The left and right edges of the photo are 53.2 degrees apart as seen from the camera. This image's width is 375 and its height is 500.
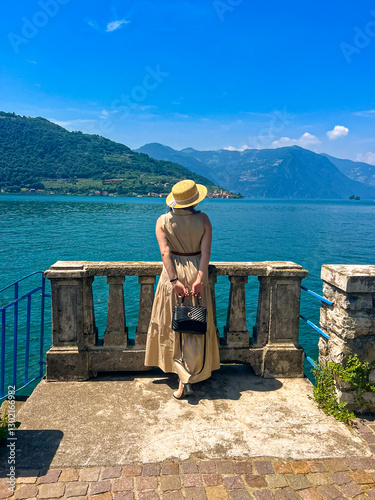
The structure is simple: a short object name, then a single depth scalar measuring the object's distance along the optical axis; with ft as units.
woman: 13.48
